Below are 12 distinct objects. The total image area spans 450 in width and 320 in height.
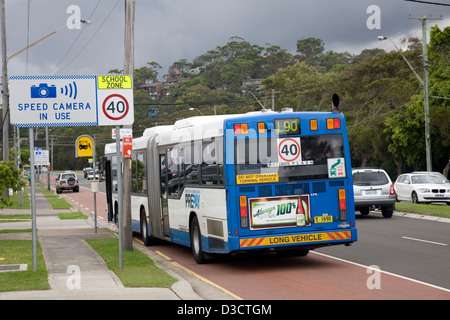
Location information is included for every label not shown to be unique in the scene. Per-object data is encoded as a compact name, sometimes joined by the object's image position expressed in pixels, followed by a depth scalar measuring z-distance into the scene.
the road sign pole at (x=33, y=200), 13.59
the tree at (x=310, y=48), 161.00
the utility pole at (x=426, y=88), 40.91
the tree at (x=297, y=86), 77.94
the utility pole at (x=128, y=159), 17.31
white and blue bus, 13.63
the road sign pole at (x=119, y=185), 13.95
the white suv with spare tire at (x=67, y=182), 66.62
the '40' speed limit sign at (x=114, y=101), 13.91
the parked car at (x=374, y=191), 26.03
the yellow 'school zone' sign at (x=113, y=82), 14.02
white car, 32.31
